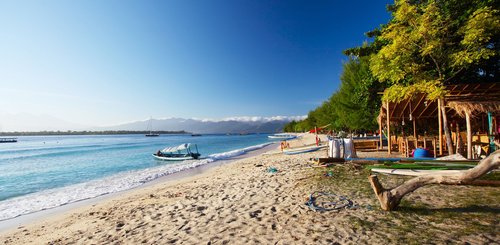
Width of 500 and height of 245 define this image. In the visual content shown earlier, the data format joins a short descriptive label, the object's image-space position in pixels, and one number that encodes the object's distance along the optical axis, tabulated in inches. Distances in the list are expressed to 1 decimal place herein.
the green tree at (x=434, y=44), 384.6
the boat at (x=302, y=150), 770.8
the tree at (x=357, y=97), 735.7
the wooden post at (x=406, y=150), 500.2
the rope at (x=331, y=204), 212.8
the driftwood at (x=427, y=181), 162.2
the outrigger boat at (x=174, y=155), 1009.8
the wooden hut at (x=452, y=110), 356.2
